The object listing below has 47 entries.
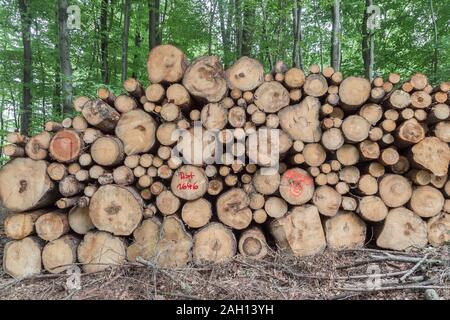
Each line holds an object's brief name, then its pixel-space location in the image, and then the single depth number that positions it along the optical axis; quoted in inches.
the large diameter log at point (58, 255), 120.3
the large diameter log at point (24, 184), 117.7
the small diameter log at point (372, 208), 127.2
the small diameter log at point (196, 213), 123.6
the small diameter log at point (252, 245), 126.0
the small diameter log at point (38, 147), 119.2
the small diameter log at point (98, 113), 119.6
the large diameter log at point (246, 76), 123.4
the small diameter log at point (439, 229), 129.5
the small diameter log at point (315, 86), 123.0
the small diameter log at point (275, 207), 126.6
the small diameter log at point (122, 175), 120.3
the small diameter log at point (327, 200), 126.5
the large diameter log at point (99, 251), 121.2
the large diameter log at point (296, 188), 125.2
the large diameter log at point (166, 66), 120.8
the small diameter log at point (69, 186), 117.2
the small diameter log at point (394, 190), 127.0
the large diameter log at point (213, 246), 123.8
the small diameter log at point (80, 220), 124.0
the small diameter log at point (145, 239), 122.5
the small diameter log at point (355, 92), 121.8
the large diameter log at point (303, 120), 122.7
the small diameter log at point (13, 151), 112.7
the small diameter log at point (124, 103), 124.2
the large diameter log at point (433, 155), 121.7
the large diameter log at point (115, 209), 119.5
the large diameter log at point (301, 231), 125.2
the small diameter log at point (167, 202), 123.0
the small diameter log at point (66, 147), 118.0
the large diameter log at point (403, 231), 128.6
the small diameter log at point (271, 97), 122.4
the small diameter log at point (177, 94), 119.7
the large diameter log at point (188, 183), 121.4
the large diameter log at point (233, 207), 125.4
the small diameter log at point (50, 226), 120.2
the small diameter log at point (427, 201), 128.0
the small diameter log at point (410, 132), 120.0
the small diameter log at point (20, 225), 120.0
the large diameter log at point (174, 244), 122.6
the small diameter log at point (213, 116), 121.0
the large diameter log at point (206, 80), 119.9
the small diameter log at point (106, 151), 118.7
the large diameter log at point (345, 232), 129.0
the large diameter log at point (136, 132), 122.0
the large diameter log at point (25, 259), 120.6
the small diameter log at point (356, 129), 120.8
